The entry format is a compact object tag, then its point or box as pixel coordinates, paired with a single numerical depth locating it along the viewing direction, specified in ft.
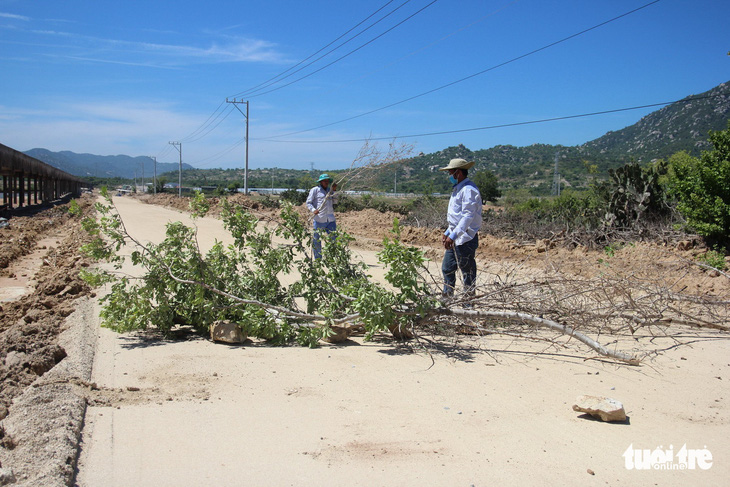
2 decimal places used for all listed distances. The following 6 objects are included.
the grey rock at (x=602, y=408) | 11.73
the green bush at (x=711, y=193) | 33.01
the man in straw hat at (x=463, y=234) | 20.15
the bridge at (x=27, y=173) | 88.50
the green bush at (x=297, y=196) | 118.01
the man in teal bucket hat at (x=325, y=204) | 29.17
